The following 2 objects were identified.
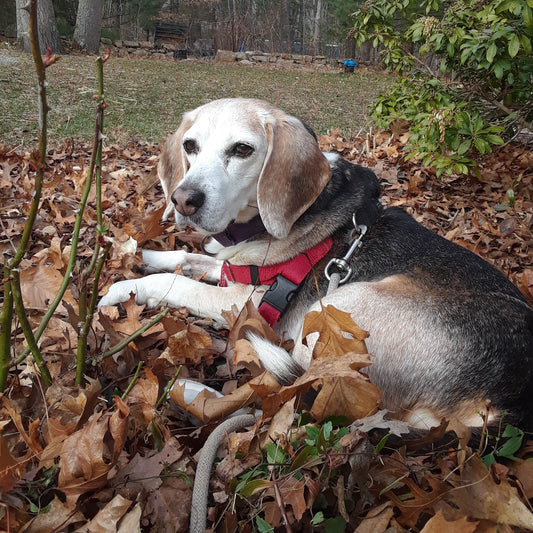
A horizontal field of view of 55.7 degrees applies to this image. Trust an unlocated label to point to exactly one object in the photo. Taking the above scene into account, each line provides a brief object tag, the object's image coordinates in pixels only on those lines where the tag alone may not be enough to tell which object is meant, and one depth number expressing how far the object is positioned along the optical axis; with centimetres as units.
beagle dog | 39
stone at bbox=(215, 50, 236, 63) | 1613
